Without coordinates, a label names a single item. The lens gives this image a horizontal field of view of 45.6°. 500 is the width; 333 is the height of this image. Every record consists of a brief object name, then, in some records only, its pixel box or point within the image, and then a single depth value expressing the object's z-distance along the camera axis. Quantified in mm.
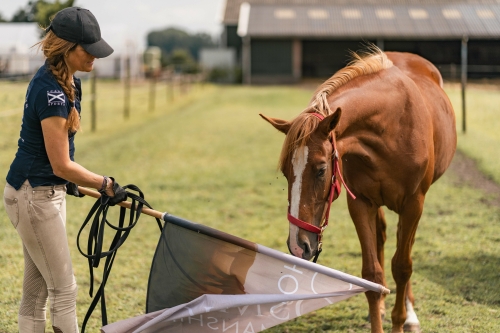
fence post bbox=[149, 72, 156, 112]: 20694
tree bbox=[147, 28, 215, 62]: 149250
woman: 2715
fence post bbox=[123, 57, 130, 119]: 18141
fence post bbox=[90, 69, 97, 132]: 15089
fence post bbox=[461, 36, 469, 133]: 13766
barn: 32438
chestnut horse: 3141
